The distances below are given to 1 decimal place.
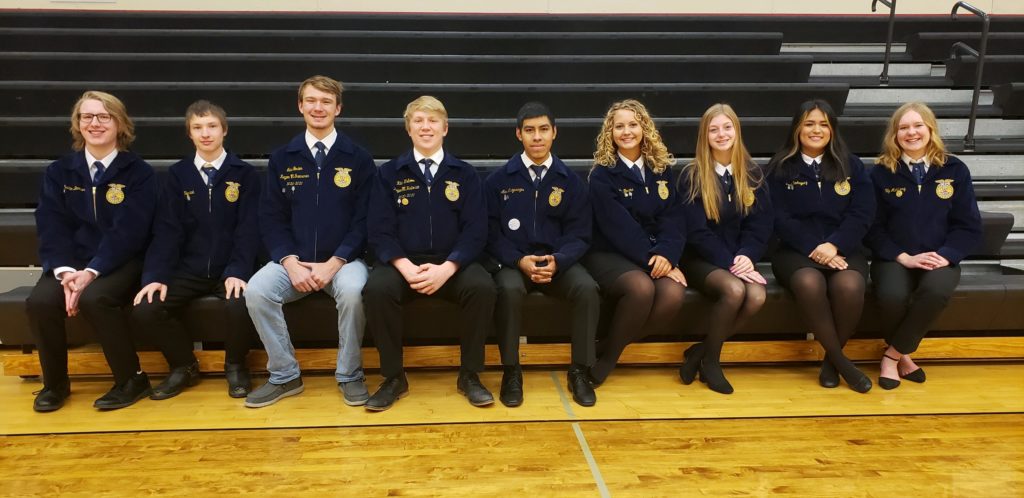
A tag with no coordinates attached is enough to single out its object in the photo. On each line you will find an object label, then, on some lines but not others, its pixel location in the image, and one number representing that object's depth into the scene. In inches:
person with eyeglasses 72.4
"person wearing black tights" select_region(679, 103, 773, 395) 79.6
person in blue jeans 73.9
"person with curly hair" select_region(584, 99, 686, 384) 77.9
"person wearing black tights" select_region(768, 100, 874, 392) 79.1
